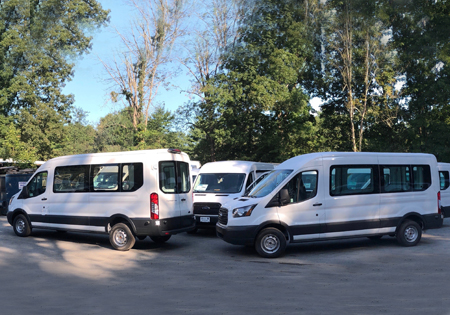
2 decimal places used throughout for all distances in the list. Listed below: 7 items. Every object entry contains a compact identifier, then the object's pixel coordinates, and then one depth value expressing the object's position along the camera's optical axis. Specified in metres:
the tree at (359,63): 32.25
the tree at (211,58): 34.50
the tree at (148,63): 37.50
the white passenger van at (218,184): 13.84
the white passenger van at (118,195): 11.20
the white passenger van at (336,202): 10.45
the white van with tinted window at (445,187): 15.33
